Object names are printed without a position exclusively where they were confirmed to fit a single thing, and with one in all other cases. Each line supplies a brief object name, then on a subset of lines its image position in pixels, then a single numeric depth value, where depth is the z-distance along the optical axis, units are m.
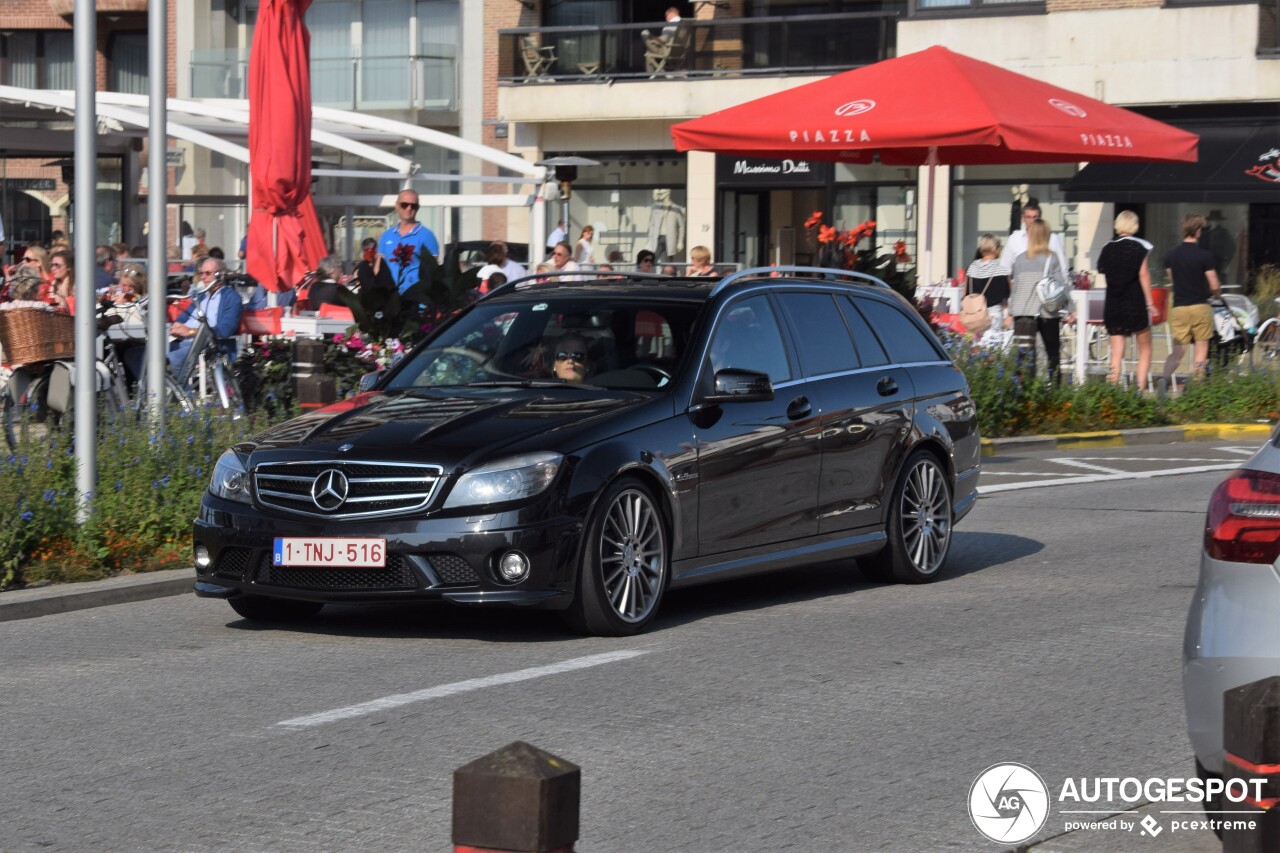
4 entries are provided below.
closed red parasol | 18.86
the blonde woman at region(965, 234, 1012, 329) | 23.25
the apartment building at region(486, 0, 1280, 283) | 33.47
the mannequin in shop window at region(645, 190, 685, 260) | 41.22
